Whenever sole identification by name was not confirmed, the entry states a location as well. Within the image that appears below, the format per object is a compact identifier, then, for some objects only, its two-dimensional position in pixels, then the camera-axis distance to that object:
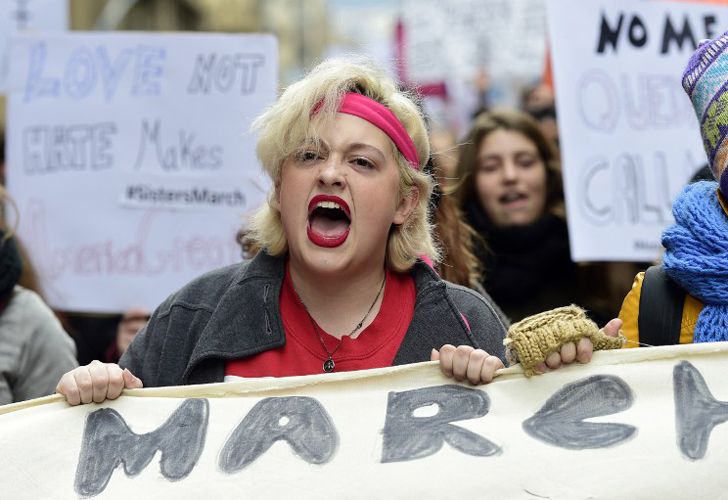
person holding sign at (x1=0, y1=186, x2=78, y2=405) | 3.68
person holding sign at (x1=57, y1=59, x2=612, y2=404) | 2.88
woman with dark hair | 4.88
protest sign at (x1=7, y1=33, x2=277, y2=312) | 4.88
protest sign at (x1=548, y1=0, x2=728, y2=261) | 4.91
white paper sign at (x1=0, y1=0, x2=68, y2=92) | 5.51
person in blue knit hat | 2.58
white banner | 2.44
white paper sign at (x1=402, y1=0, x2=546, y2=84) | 9.61
